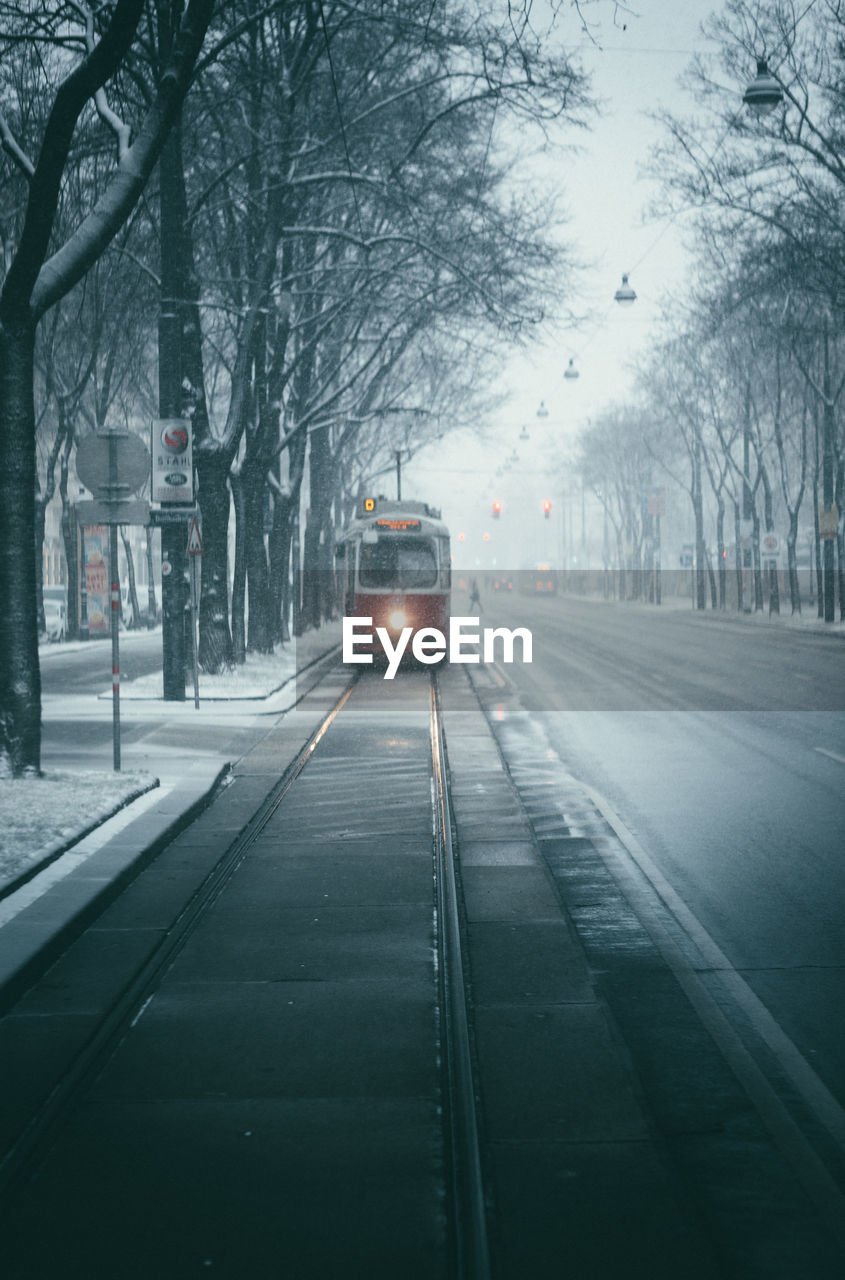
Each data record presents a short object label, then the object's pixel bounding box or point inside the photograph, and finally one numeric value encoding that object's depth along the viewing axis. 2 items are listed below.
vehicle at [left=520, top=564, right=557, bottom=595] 114.39
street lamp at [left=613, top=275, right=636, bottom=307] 37.78
